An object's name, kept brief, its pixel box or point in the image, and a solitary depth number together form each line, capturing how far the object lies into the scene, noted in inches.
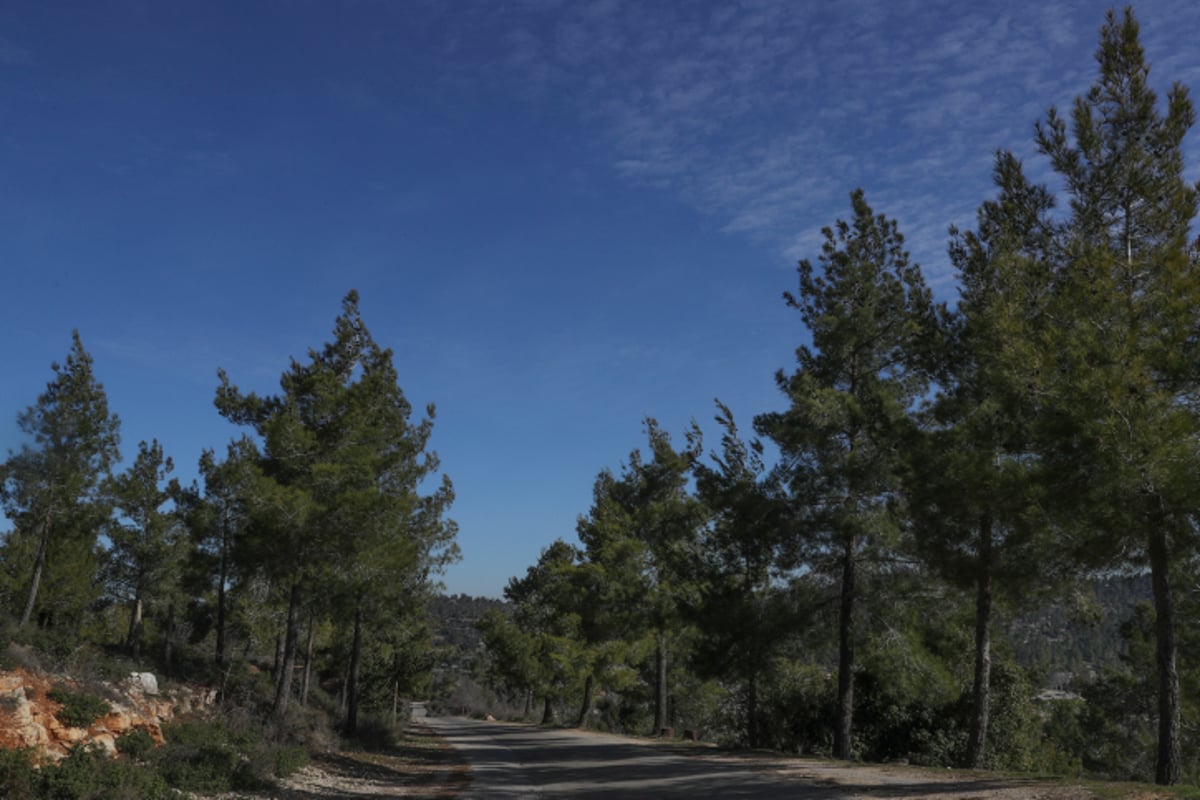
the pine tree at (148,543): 1369.3
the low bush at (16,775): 380.2
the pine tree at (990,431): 505.4
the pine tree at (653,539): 1178.6
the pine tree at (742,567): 815.1
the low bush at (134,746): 516.9
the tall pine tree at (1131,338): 430.9
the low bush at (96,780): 395.2
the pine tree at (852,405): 741.9
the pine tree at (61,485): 1130.0
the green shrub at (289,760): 631.1
